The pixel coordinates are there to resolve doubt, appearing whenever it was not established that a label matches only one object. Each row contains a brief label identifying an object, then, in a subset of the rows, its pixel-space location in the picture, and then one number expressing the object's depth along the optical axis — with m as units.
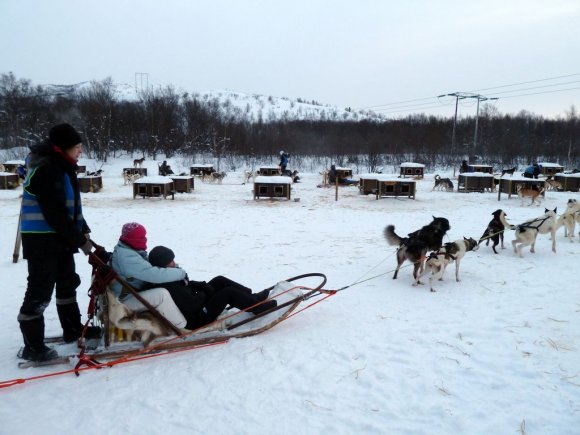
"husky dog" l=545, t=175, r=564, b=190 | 15.27
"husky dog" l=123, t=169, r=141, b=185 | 17.55
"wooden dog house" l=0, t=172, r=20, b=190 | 15.08
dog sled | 2.70
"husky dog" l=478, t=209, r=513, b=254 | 6.09
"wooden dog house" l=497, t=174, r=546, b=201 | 12.52
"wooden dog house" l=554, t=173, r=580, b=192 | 15.49
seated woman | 2.83
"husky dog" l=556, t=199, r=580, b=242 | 6.76
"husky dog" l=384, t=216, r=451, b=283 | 4.62
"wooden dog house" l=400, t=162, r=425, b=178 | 20.04
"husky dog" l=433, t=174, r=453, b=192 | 15.64
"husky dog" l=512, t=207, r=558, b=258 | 5.82
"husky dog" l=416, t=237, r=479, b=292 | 4.51
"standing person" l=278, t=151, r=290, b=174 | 19.28
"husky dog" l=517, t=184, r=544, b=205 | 11.44
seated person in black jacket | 3.01
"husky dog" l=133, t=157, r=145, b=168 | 23.67
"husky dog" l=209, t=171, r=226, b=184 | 18.50
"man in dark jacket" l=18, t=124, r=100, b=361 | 2.56
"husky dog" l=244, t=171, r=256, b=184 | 19.53
